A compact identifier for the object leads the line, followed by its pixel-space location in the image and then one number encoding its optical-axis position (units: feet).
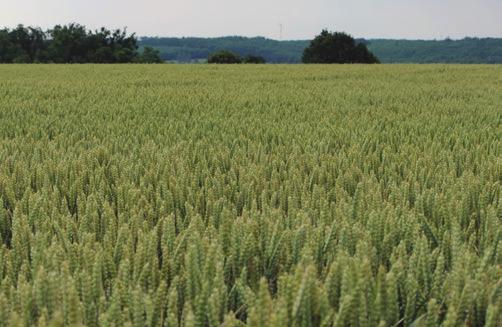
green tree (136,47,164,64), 158.40
